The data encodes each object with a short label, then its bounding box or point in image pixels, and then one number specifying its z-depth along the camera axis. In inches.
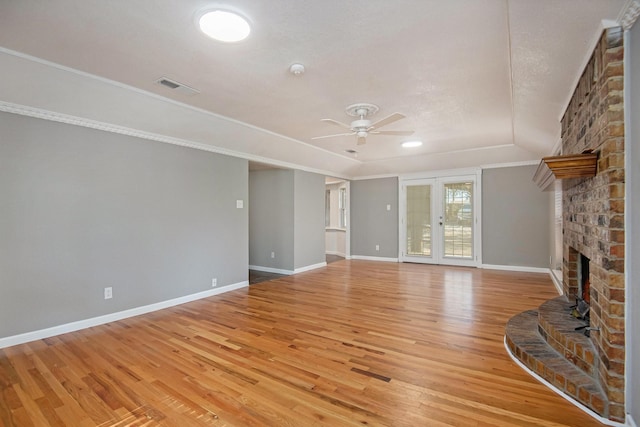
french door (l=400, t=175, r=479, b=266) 271.4
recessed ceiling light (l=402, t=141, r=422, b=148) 214.8
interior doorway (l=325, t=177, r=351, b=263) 348.2
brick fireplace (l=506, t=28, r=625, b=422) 67.9
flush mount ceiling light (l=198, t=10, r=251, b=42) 76.4
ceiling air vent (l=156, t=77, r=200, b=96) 116.0
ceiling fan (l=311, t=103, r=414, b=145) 138.6
